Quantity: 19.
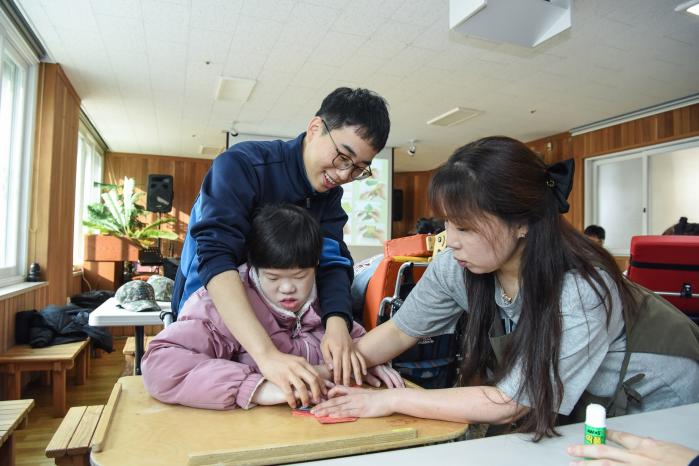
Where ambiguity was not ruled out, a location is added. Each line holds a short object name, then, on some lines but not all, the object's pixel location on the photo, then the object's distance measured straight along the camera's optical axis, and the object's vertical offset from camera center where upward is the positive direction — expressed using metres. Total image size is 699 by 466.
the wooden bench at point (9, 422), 1.77 -0.67
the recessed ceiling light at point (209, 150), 8.28 +1.61
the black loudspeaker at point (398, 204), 10.41 +0.90
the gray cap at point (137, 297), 2.33 -0.27
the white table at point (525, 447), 0.71 -0.31
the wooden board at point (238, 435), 0.73 -0.31
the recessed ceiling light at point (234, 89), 4.98 +1.63
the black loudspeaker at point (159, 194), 7.84 +0.78
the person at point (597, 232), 5.39 +0.20
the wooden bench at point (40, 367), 2.98 -0.76
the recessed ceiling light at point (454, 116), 5.87 +1.62
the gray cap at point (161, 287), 2.77 -0.25
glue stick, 0.74 -0.26
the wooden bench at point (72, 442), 1.34 -0.57
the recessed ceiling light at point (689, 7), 3.32 +1.66
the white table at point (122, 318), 2.17 -0.33
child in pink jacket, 0.95 -0.20
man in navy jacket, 1.04 +0.09
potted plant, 6.53 +0.19
